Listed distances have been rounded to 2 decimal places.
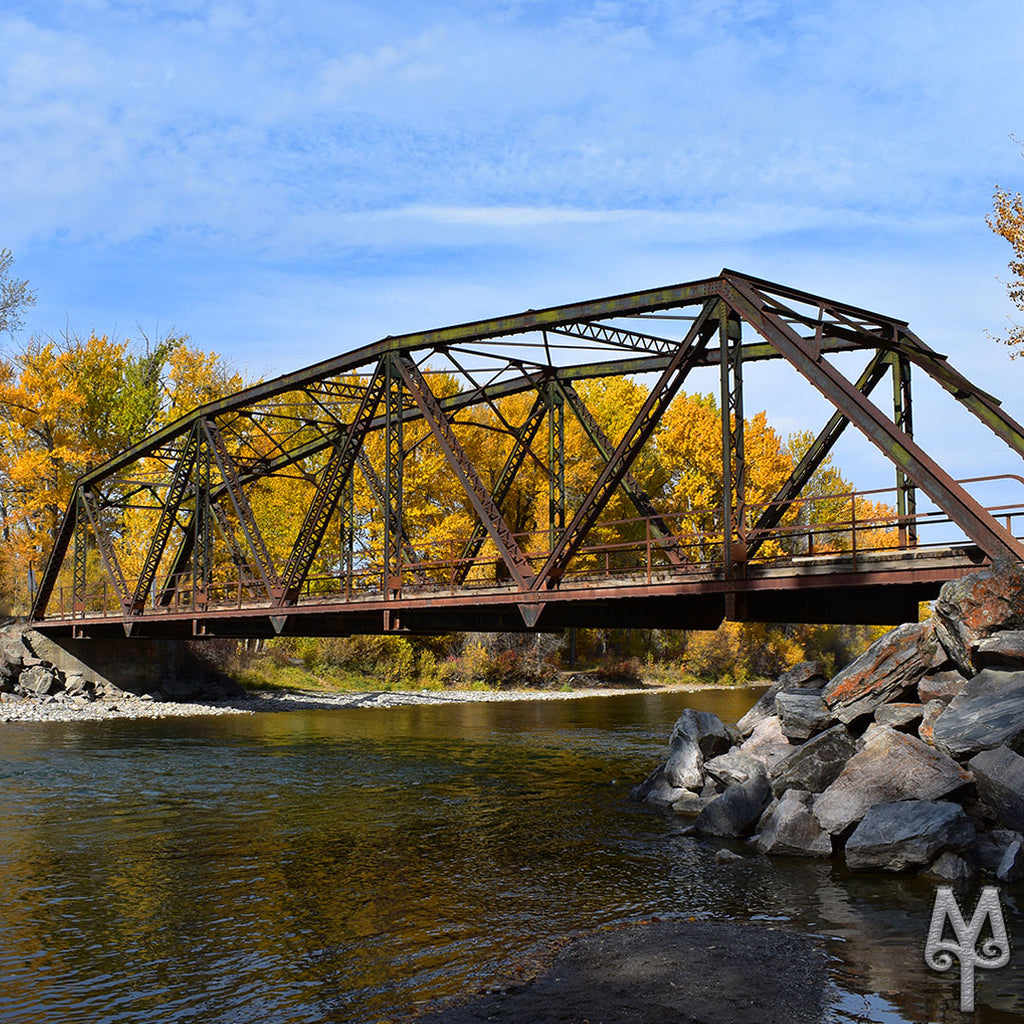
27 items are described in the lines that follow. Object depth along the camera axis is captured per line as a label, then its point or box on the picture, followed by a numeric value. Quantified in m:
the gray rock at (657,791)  19.12
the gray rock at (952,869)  12.88
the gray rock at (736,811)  16.22
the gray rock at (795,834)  14.68
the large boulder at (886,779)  14.05
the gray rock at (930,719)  15.38
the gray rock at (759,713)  21.20
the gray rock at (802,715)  17.50
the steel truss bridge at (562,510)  19.08
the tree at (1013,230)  30.62
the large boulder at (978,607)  15.41
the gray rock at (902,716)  15.83
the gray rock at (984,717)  14.07
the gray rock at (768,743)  18.03
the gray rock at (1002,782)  13.35
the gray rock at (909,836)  13.24
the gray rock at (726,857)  14.46
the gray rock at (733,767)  18.05
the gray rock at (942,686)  15.88
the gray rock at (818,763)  16.14
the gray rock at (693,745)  19.39
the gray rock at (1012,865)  12.66
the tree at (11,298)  60.03
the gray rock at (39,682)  43.26
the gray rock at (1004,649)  14.95
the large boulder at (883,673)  16.55
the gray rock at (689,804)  18.28
